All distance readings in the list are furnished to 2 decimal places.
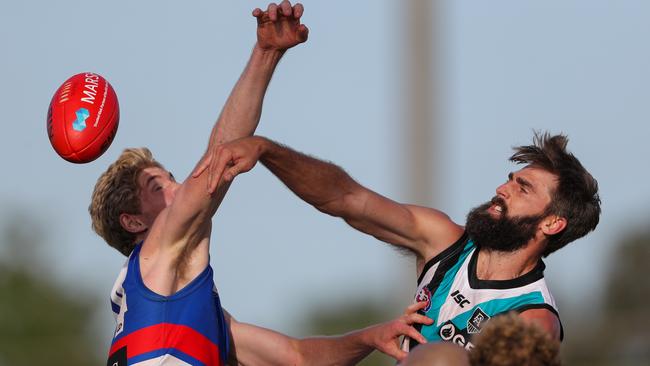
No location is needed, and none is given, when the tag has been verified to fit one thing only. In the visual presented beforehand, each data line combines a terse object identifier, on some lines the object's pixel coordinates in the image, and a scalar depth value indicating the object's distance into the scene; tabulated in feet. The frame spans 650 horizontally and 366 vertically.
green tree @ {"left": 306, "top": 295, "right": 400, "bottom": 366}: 318.86
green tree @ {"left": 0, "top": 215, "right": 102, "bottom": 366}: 189.06
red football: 49.98
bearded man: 47.67
